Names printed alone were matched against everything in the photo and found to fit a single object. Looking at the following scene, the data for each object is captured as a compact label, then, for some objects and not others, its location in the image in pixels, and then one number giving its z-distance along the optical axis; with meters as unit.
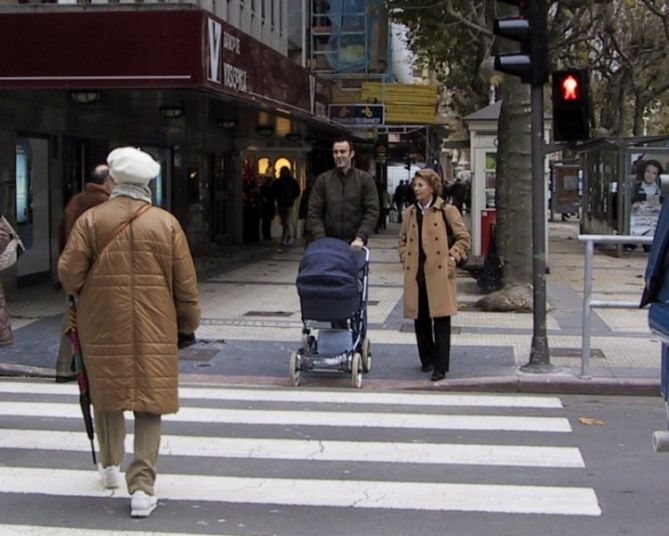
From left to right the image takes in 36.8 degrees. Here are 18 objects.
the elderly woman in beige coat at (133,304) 5.14
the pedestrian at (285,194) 22.94
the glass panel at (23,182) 14.88
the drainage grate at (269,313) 13.15
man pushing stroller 9.42
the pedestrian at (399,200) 40.75
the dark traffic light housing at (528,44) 9.12
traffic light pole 9.27
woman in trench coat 8.96
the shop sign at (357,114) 22.89
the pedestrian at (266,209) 25.03
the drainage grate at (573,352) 10.30
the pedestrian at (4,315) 7.23
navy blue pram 8.58
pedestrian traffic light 9.14
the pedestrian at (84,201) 7.78
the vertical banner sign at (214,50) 11.62
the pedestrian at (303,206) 23.53
